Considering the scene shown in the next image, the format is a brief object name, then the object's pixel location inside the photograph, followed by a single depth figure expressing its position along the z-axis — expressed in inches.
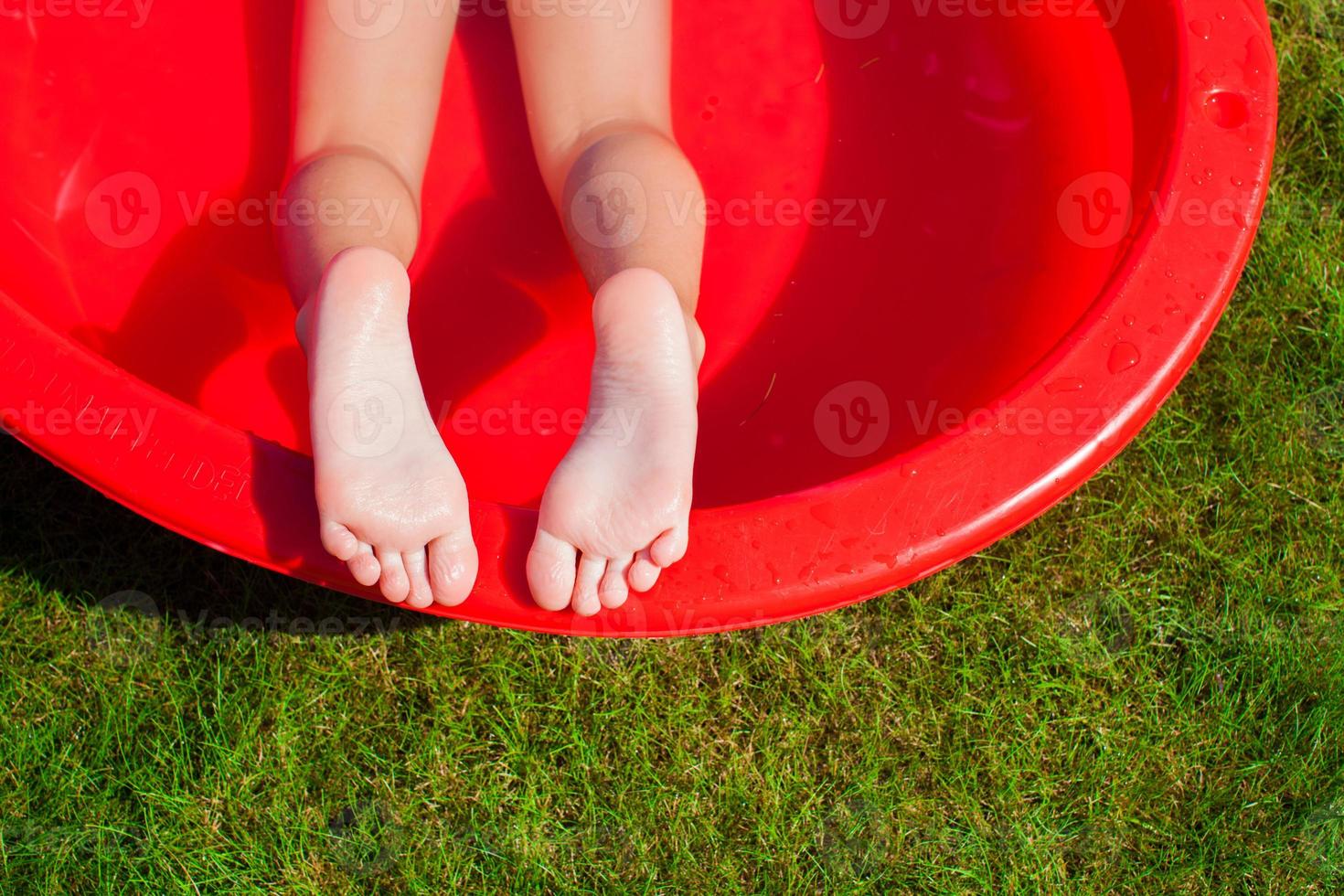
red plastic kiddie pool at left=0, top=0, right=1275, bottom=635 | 59.5
